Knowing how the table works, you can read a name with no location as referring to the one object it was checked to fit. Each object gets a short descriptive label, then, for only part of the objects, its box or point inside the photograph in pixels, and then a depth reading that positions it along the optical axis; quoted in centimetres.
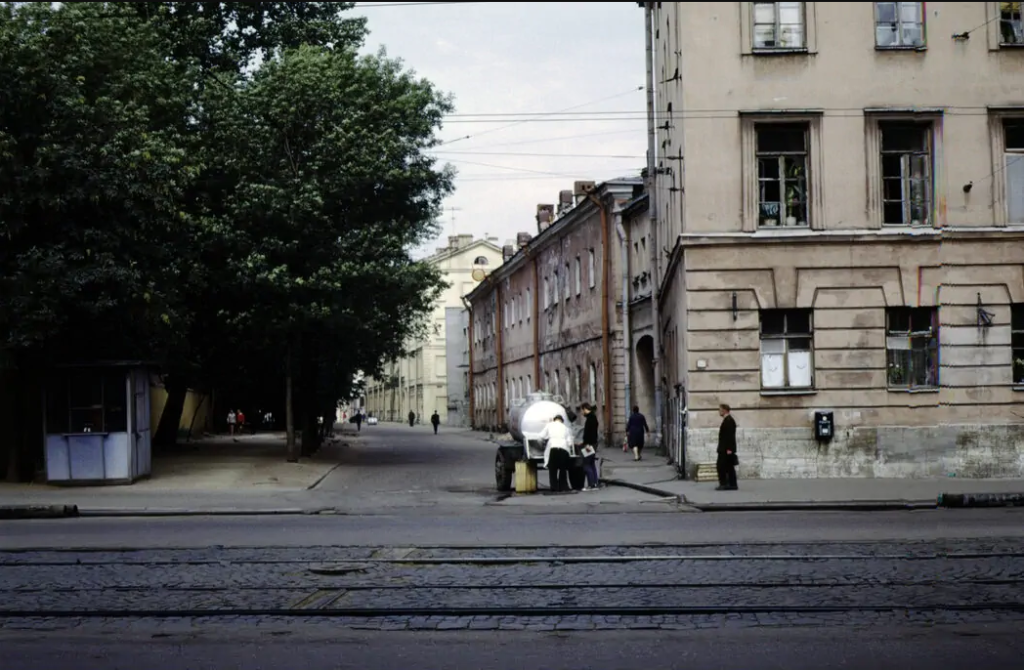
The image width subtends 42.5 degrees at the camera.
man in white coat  2438
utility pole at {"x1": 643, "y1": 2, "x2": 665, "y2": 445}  3591
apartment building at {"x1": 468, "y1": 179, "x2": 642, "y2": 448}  4288
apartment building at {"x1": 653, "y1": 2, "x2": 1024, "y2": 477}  2562
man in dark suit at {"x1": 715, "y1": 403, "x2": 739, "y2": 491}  2317
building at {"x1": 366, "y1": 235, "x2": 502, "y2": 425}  9962
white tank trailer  2539
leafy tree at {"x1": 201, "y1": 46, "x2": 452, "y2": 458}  3189
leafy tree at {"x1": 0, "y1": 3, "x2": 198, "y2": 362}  2434
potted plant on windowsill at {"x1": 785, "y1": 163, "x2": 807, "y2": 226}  2608
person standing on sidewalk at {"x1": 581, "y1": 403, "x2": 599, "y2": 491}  2519
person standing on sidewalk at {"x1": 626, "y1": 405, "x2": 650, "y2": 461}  3509
